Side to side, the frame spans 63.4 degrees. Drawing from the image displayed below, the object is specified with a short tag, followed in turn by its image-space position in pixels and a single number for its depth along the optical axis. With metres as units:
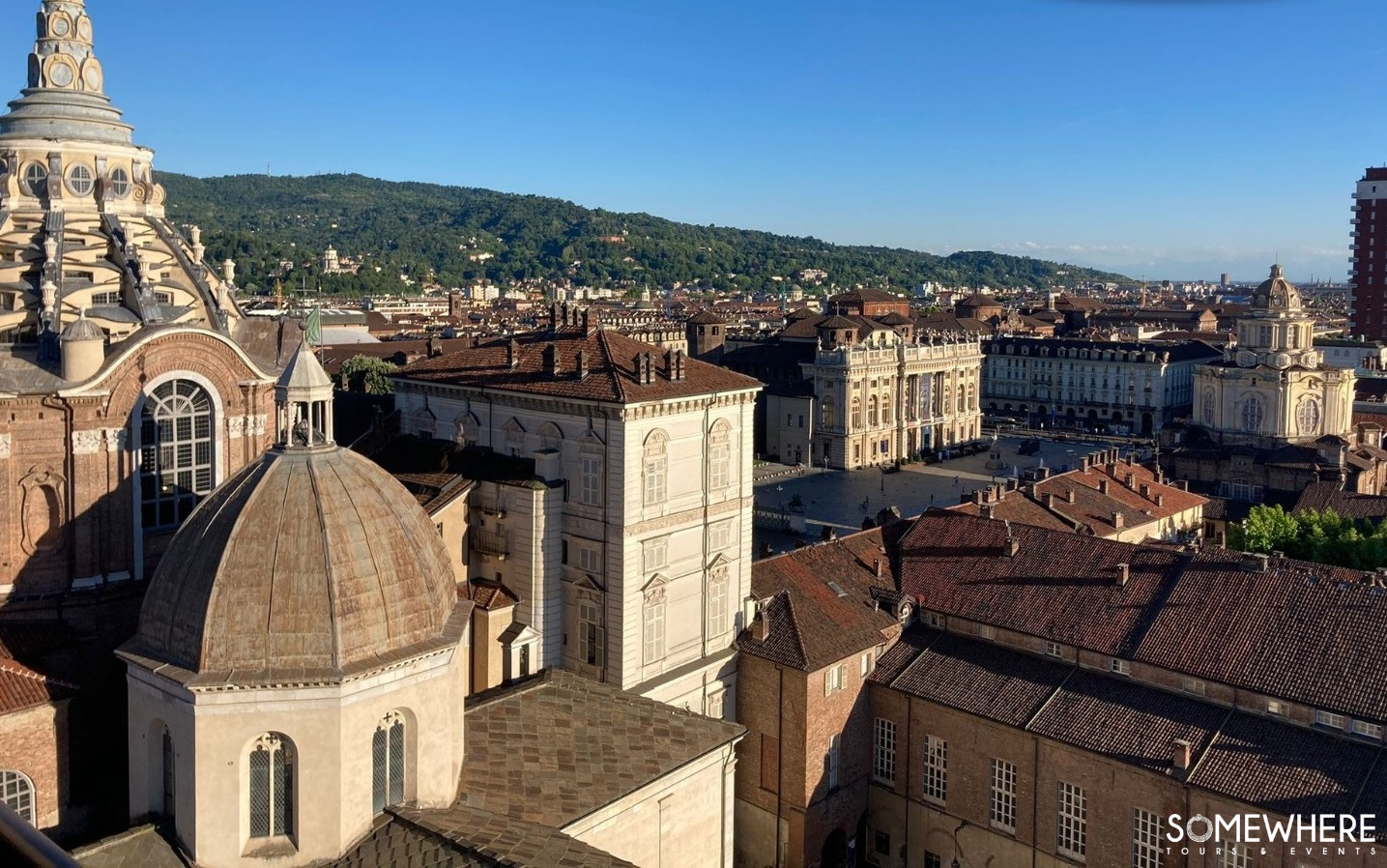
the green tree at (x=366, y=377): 84.81
